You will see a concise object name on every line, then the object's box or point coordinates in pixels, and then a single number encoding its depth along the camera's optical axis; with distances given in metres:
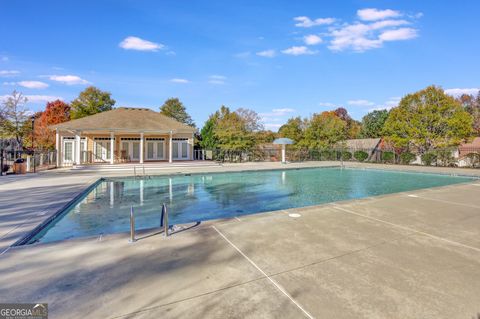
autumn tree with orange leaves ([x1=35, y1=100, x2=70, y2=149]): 28.62
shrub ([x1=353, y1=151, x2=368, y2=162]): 25.42
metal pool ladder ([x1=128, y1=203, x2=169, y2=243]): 4.08
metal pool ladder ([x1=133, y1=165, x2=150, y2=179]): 14.16
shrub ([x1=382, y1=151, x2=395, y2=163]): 23.39
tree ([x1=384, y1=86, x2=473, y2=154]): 19.75
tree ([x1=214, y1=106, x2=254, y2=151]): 24.20
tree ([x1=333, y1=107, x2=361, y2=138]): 46.91
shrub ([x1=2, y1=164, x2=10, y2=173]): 14.10
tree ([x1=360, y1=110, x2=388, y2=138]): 40.31
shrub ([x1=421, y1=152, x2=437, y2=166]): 20.59
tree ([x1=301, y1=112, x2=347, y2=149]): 27.06
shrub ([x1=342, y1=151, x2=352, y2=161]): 26.38
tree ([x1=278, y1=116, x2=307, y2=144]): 28.22
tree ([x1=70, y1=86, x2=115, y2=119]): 33.06
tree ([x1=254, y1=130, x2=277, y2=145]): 26.25
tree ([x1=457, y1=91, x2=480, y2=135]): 34.38
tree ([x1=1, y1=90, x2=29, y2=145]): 23.44
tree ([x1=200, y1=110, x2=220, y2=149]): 24.97
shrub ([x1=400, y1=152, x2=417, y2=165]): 21.91
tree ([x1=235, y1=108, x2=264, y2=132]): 27.02
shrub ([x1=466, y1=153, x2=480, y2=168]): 19.33
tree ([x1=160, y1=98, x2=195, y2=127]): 39.44
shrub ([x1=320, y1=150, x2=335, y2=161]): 26.67
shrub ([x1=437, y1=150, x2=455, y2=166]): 20.07
